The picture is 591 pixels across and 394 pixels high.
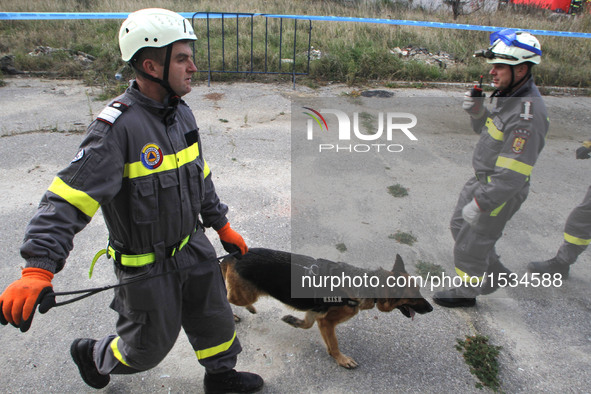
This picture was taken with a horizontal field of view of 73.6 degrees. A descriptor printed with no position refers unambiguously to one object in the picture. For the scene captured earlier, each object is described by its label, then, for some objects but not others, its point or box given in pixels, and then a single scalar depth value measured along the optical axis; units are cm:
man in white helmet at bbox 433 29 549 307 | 267
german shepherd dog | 257
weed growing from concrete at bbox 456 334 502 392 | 253
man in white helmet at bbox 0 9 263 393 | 154
